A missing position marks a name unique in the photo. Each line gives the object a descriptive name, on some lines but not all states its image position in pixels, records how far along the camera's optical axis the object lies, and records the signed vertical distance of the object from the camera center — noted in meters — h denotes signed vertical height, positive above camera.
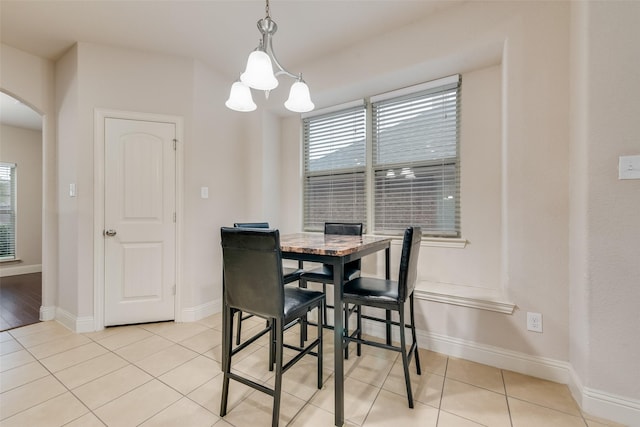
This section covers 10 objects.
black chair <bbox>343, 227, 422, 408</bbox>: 1.58 -0.51
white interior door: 2.63 -0.11
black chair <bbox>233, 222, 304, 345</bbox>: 2.23 -0.54
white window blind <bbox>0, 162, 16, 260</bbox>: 4.78 -0.02
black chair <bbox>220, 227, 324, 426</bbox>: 1.32 -0.41
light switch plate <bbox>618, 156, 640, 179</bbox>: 1.39 +0.23
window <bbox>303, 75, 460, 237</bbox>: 2.45 +0.51
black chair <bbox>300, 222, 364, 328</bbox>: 2.16 -0.51
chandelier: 1.49 +0.77
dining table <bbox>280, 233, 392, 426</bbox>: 1.40 -0.26
